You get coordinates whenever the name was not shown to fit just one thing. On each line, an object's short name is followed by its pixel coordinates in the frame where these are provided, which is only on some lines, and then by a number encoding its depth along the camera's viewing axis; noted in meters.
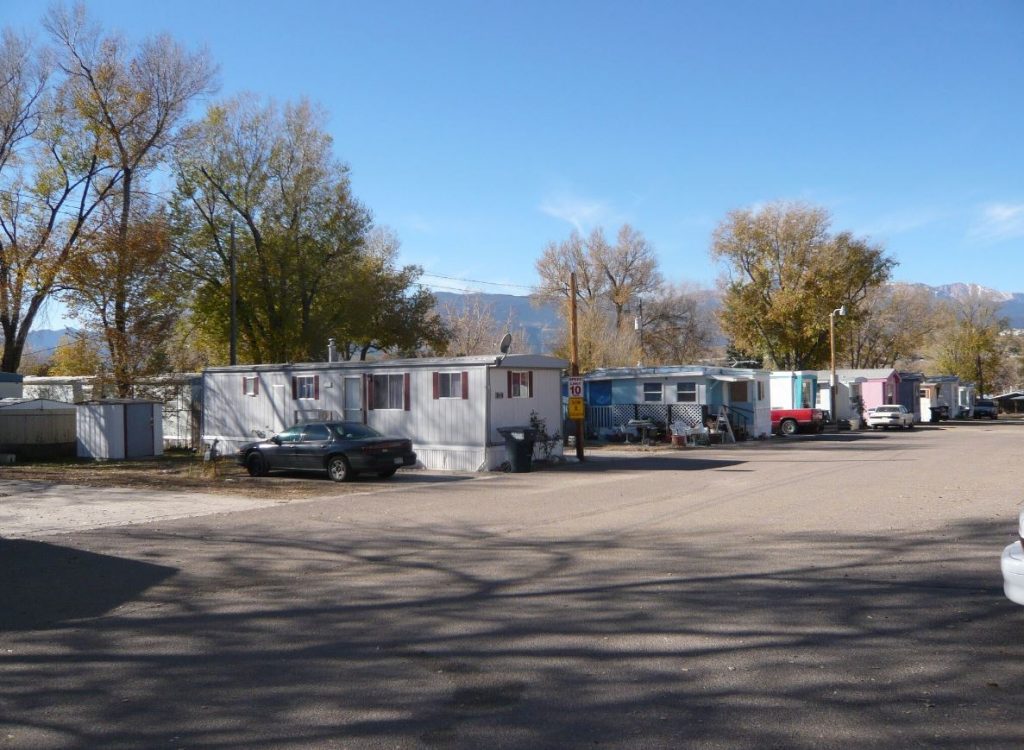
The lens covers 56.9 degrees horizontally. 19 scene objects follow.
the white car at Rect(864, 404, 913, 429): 45.34
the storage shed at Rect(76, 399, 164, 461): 26.72
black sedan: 20.38
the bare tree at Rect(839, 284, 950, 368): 73.38
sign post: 25.01
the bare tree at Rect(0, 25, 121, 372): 30.97
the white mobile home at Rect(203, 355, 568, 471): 23.14
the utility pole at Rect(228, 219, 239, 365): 33.06
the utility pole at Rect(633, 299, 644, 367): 59.22
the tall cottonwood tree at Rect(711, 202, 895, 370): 54.97
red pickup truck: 40.81
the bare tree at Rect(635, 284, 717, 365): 66.75
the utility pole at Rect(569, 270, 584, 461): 25.45
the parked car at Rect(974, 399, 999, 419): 62.25
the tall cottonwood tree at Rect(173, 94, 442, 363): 37.62
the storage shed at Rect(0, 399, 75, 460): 27.61
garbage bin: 22.55
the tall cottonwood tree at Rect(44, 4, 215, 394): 31.61
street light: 45.25
